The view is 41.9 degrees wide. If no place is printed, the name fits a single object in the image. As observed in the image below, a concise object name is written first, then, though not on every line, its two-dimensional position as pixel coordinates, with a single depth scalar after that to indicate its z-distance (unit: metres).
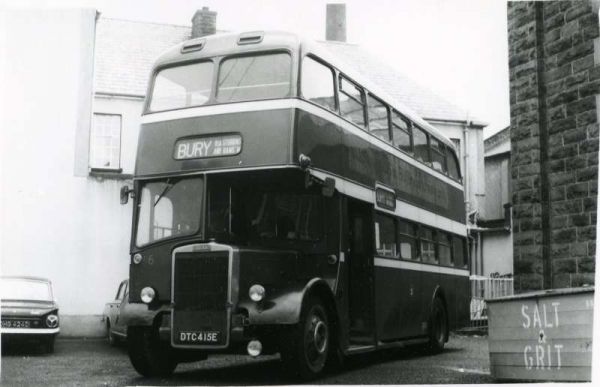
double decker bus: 7.37
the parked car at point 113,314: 12.23
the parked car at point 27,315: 11.30
